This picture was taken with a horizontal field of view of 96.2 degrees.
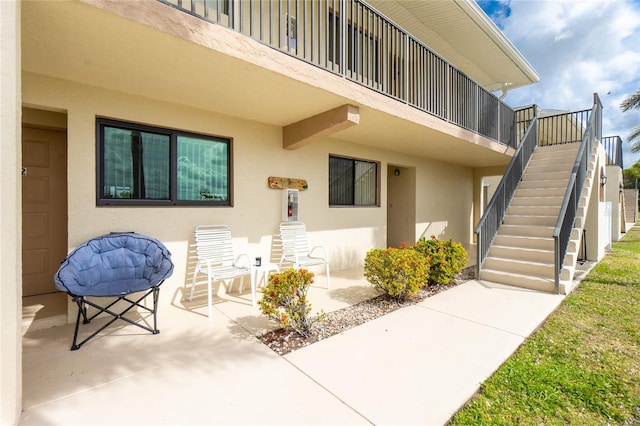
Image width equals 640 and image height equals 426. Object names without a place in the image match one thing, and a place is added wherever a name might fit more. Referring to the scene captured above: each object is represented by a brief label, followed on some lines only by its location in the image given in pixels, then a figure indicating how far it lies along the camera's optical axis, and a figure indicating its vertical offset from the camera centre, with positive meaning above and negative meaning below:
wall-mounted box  5.27 +0.11
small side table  4.06 -0.84
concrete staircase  5.16 -0.42
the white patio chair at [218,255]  3.93 -0.66
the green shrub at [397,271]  4.15 -0.88
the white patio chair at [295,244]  4.90 -0.61
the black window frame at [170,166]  3.63 +0.65
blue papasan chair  2.90 -0.65
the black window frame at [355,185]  6.36 +0.68
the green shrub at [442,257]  5.02 -0.83
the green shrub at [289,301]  3.08 -0.97
